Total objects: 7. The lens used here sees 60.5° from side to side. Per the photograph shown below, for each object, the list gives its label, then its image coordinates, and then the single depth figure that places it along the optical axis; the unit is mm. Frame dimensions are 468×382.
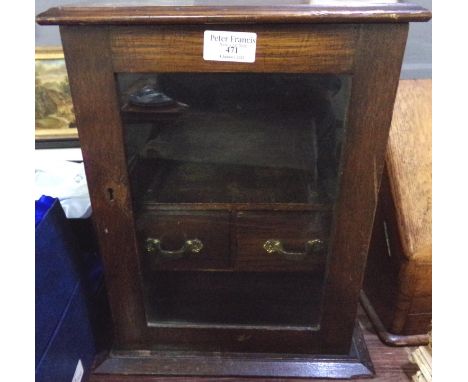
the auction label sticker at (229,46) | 596
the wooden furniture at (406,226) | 886
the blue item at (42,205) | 750
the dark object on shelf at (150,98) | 666
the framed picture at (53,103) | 1021
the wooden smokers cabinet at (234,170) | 600
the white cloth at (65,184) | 942
